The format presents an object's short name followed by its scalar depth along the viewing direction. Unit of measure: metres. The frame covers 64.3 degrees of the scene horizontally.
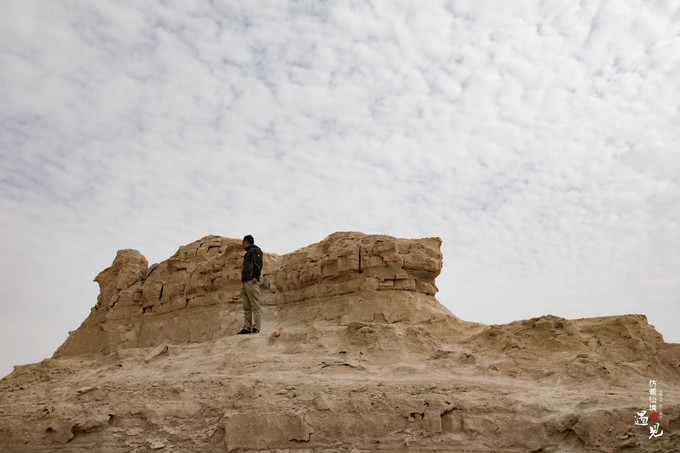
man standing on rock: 10.33
